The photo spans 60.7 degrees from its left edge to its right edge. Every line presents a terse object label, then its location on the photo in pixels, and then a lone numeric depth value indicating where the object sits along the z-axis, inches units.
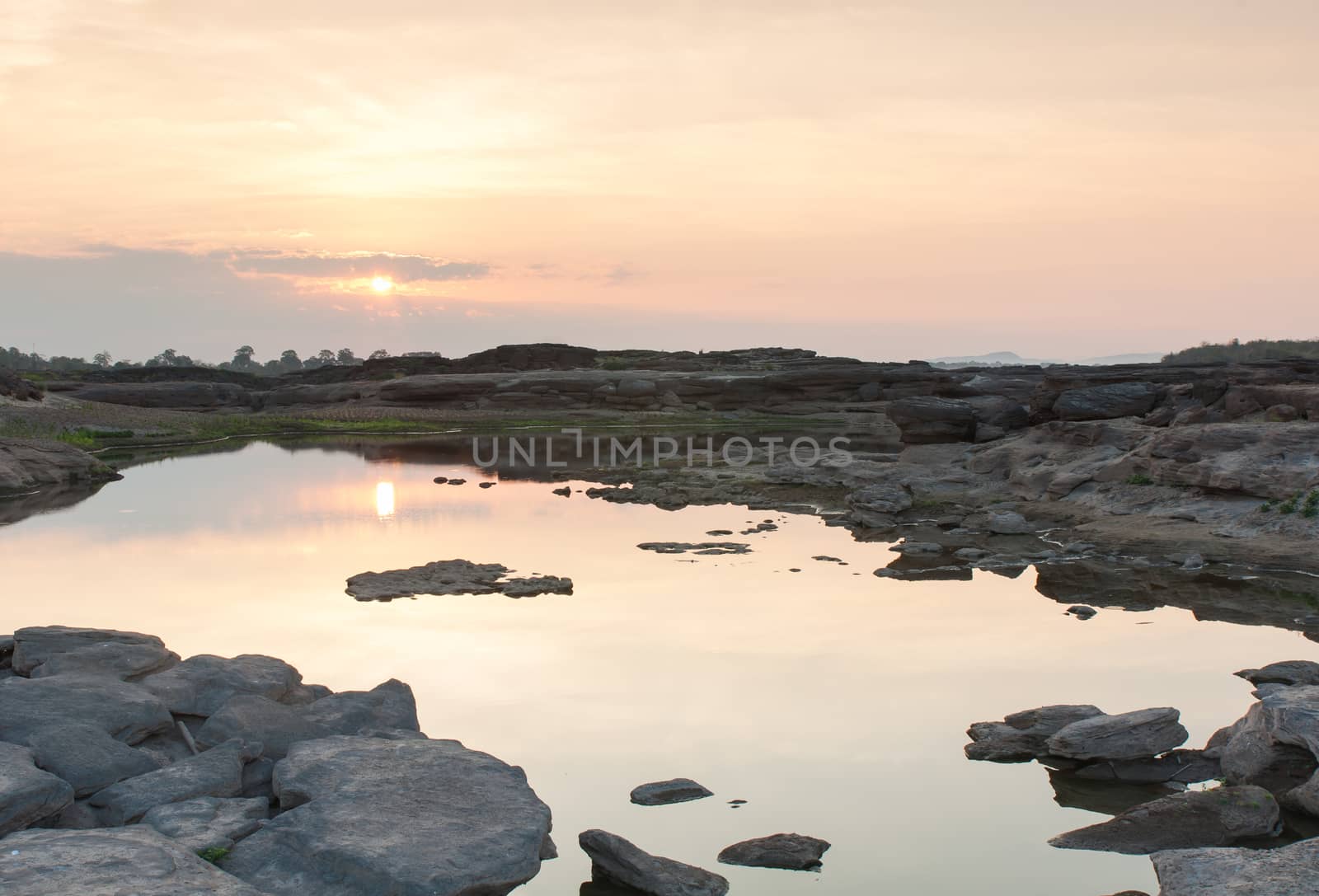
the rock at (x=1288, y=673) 428.1
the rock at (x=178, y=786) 287.6
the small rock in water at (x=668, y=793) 331.6
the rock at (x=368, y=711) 358.0
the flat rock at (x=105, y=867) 227.9
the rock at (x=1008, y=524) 828.0
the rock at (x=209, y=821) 267.7
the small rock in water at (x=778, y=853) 292.4
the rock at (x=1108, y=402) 1126.4
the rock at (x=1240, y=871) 244.5
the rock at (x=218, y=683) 362.3
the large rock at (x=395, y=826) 253.3
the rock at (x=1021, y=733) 369.7
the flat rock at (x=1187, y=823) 297.7
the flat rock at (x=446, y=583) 627.5
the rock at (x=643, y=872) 274.4
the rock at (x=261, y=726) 335.0
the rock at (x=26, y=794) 263.4
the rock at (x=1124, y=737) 352.8
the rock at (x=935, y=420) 1337.4
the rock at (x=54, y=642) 392.6
